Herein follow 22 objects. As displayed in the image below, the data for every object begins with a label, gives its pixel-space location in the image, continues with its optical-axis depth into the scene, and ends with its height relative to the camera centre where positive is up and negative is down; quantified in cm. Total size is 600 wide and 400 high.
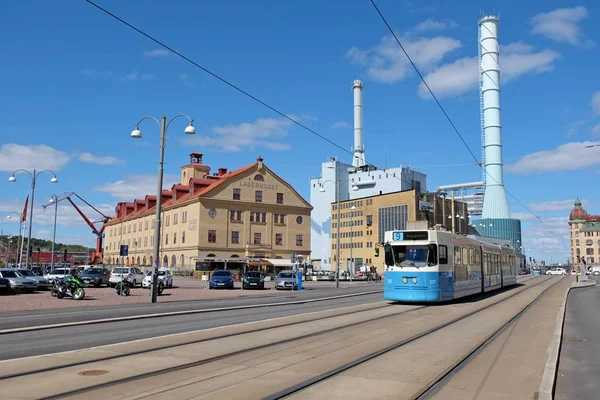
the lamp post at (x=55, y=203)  5625 +651
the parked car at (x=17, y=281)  3266 -90
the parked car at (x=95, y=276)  4184 -74
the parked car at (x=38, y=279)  3572 -81
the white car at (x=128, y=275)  4172 -59
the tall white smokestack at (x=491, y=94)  13650 +4404
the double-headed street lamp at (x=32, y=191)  4059 +576
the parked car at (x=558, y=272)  10862 +6
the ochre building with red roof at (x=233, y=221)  7088 +644
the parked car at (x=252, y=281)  4200 -93
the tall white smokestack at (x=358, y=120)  14188 +3858
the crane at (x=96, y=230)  11500 +860
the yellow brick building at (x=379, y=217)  11700 +1214
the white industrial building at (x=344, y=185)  13575 +2146
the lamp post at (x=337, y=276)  4291 -49
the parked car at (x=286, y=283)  4116 -103
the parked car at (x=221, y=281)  4203 -96
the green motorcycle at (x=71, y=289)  2620 -106
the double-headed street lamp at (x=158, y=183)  2472 +394
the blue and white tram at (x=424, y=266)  2109 +18
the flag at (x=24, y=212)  6998 +699
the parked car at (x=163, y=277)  4112 -80
